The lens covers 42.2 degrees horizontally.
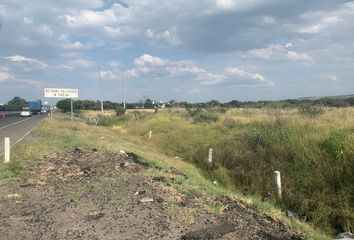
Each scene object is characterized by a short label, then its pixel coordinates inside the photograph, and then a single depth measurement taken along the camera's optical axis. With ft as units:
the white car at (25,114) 296.79
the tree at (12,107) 612.20
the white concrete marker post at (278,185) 41.06
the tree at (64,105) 447.63
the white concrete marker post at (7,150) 49.44
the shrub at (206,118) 119.25
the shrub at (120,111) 259.64
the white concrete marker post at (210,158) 63.05
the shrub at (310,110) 102.95
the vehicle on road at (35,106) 381.19
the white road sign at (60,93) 170.09
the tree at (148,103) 470.39
